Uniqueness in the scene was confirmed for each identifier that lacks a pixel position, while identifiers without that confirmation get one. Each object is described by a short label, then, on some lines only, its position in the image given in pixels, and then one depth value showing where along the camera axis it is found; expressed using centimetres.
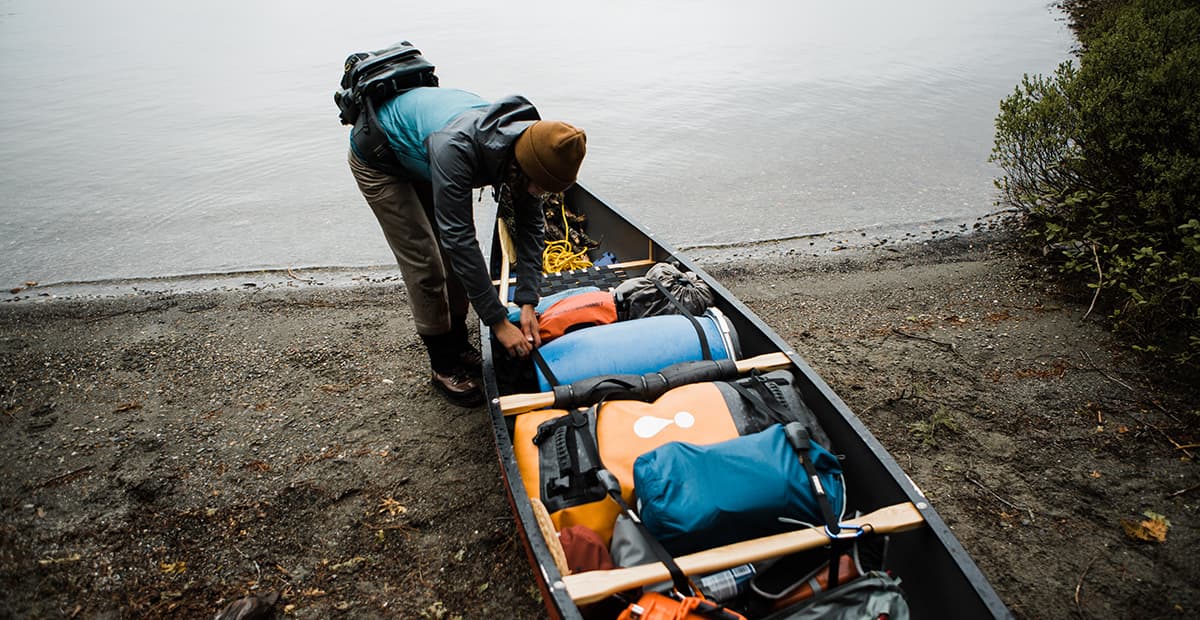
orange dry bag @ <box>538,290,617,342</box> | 357
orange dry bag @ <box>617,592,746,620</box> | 209
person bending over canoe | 280
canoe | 218
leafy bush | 438
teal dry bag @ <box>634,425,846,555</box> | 230
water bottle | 229
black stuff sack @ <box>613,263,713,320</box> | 381
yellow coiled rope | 529
